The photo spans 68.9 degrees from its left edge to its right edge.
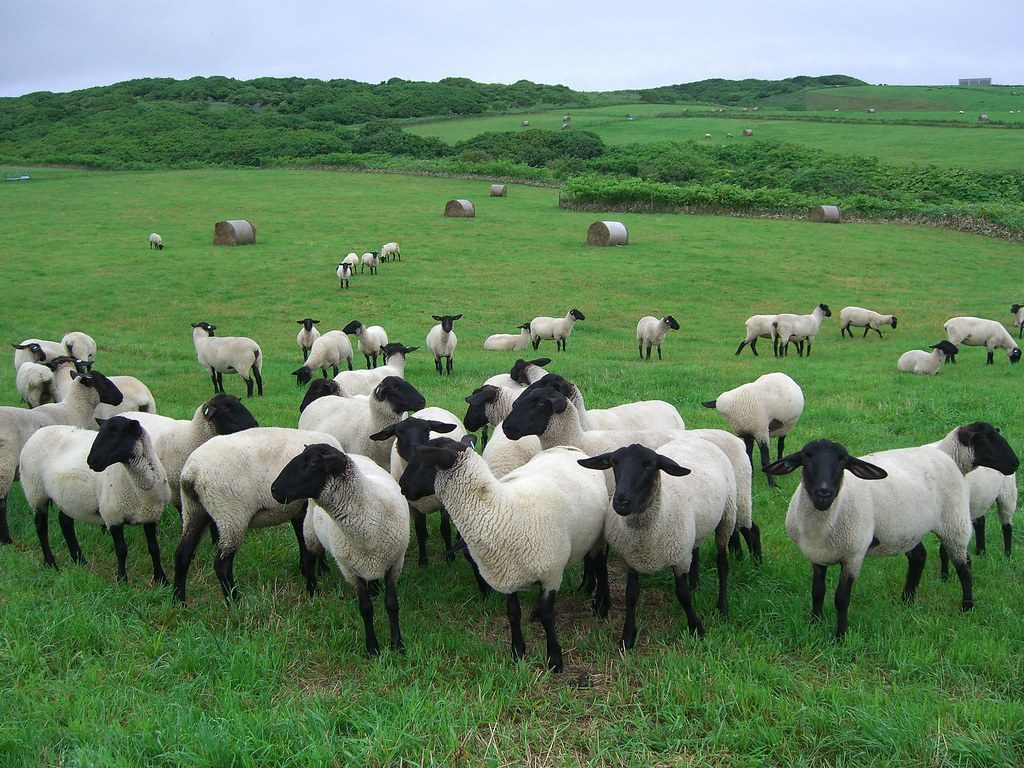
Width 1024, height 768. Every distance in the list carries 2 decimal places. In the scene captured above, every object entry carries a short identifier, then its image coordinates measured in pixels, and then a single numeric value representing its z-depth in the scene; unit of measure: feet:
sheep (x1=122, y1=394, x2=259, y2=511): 24.34
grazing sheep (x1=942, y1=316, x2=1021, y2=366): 61.57
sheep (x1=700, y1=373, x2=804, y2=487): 31.68
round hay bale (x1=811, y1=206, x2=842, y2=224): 134.41
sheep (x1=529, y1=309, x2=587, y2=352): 65.46
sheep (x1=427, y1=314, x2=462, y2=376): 54.03
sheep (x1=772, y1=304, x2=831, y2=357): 65.87
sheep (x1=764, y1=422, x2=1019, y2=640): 17.90
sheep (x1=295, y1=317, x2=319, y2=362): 58.62
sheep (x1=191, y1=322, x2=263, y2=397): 47.52
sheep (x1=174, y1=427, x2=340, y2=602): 20.58
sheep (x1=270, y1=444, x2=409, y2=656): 17.49
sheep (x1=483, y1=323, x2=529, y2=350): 64.28
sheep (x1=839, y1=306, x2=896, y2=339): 72.49
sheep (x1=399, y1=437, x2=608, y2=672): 17.38
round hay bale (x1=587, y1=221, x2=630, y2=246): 111.34
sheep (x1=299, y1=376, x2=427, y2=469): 25.55
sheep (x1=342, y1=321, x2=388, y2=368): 56.90
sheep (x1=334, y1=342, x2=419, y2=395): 36.83
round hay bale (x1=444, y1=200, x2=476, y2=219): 134.62
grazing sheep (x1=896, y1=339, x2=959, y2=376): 53.42
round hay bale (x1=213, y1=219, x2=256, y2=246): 109.91
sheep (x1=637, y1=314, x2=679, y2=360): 61.77
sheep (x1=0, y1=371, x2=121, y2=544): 25.20
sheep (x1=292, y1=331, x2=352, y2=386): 51.29
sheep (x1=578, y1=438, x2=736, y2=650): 17.24
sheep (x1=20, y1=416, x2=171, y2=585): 20.90
